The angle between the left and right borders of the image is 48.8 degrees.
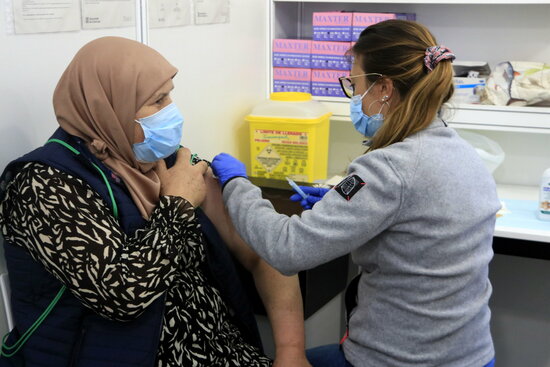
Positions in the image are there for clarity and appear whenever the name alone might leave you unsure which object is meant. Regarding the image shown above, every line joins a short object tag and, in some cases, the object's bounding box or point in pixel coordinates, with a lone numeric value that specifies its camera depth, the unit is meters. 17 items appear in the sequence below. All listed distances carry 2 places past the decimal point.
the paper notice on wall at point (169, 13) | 1.98
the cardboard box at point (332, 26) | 2.74
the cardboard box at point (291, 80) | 2.90
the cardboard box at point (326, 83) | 2.83
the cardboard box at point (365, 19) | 2.69
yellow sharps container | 2.64
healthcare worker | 1.32
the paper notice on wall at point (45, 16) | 1.48
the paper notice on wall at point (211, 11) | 2.27
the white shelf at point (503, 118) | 2.53
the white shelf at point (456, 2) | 2.45
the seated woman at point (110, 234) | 1.33
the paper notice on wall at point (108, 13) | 1.70
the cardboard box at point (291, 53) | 2.87
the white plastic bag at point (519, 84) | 2.54
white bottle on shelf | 2.25
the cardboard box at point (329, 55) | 2.78
